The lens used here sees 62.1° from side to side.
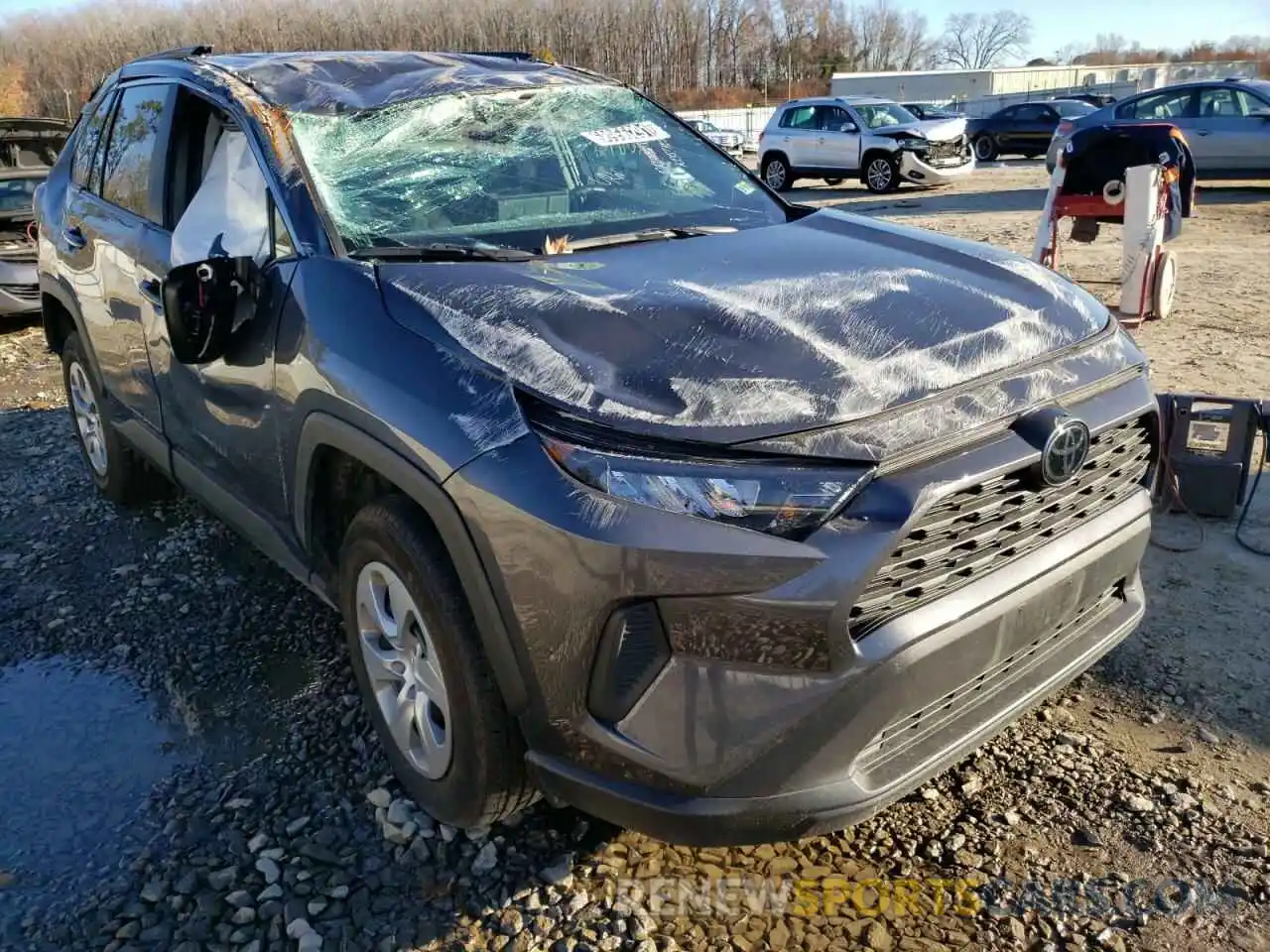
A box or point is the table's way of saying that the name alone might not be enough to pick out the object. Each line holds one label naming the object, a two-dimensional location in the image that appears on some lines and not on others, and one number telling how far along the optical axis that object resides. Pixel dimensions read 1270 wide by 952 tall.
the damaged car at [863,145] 17.44
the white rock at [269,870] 2.48
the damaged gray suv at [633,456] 1.90
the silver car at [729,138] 31.19
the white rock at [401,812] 2.63
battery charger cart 7.09
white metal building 63.38
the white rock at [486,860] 2.47
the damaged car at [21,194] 8.55
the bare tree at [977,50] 112.00
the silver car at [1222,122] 14.87
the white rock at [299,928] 2.31
